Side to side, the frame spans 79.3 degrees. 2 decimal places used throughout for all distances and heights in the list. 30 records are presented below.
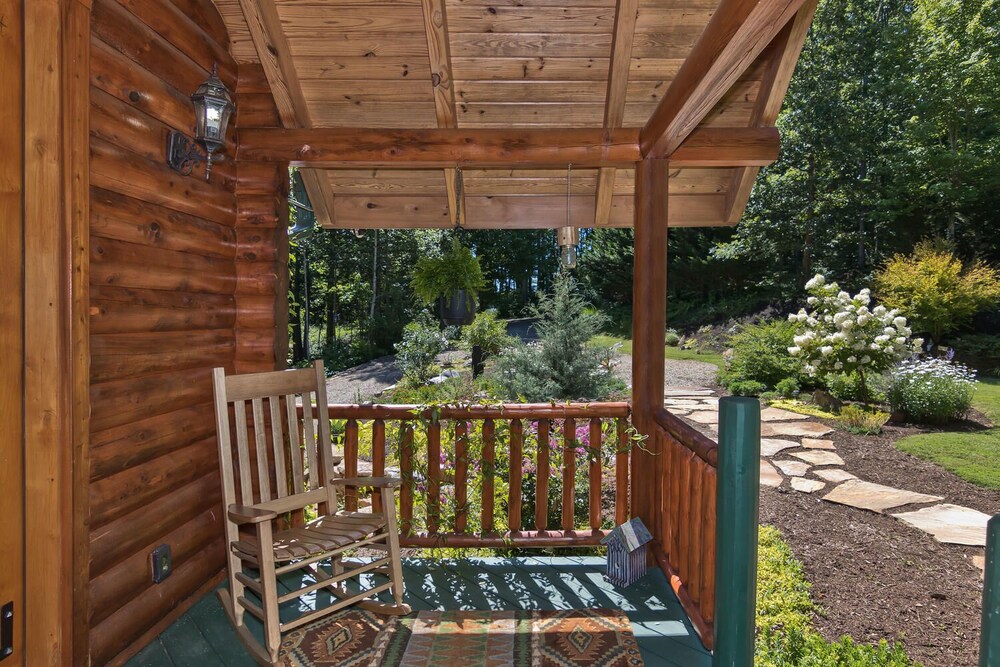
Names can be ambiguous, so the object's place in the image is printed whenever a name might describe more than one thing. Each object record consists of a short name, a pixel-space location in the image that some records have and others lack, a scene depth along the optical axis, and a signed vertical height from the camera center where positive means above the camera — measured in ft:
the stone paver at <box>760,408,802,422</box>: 22.18 -3.70
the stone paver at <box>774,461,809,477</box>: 16.55 -4.22
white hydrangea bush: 23.12 -0.76
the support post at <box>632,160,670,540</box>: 9.89 +0.04
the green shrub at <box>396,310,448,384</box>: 30.04 -1.90
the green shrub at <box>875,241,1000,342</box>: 32.42 +1.46
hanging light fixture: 11.42 +1.42
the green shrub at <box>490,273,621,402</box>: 19.52 -1.51
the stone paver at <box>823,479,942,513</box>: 14.21 -4.33
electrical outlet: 7.74 -3.27
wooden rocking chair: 7.32 -2.85
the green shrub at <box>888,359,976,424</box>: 20.93 -2.64
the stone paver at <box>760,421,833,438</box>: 20.13 -3.83
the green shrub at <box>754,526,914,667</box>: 8.48 -4.99
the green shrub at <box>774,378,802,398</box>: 26.35 -3.13
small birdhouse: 9.29 -3.70
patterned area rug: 7.43 -4.27
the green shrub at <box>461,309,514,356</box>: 28.53 -0.95
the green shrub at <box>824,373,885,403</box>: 22.94 -2.75
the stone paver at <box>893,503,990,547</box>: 12.44 -4.45
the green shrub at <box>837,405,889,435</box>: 20.12 -3.52
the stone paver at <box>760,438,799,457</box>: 18.43 -4.03
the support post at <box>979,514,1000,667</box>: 2.62 -1.27
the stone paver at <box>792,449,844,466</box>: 17.19 -4.10
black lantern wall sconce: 8.00 +2.52
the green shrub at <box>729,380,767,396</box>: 27.22 -3.23
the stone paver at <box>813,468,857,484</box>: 15.92 -4.22
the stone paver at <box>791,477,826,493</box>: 15.40 -4.35
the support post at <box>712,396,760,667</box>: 6.02 -2.10
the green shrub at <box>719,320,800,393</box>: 28.27 -2.03
